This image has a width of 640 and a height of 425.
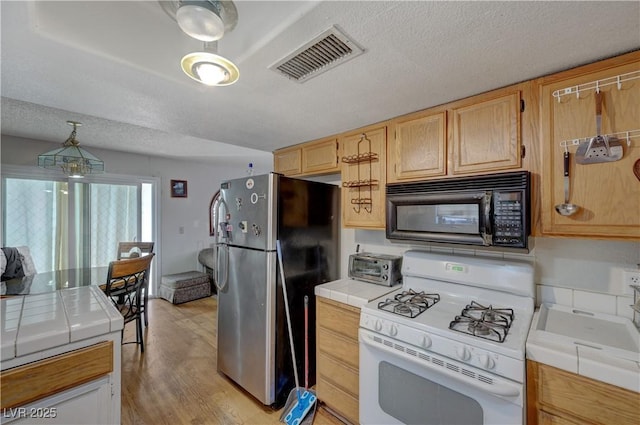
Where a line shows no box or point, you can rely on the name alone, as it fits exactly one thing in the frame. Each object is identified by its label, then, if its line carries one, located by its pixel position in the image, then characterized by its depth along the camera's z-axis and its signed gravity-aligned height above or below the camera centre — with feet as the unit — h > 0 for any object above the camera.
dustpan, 6.24 -4.54
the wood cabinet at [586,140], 3.91 +0.99
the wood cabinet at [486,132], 4.86 +1.53
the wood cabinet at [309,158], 7.84 +1.75
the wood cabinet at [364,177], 6.72 +0.94
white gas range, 3.92 -2.13
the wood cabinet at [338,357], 5.93 -3.30
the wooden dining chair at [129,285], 8.12 -2.30
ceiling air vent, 3.67 +2.36
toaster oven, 6.82 -1.43
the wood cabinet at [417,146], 5.74 +1.50
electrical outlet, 4.46 -1.11
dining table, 6.81 -1.90
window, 11.67 +0.00
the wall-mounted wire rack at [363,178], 6.91 +0.91
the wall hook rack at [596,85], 3.93 +1.95
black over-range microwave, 4.56 +0.05
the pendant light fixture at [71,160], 9.35 +1.95
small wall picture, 16.22 +1.60
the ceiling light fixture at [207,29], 2.80 +2.01
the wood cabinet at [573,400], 3.30 -2.44
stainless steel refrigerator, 6.70 -1.52
